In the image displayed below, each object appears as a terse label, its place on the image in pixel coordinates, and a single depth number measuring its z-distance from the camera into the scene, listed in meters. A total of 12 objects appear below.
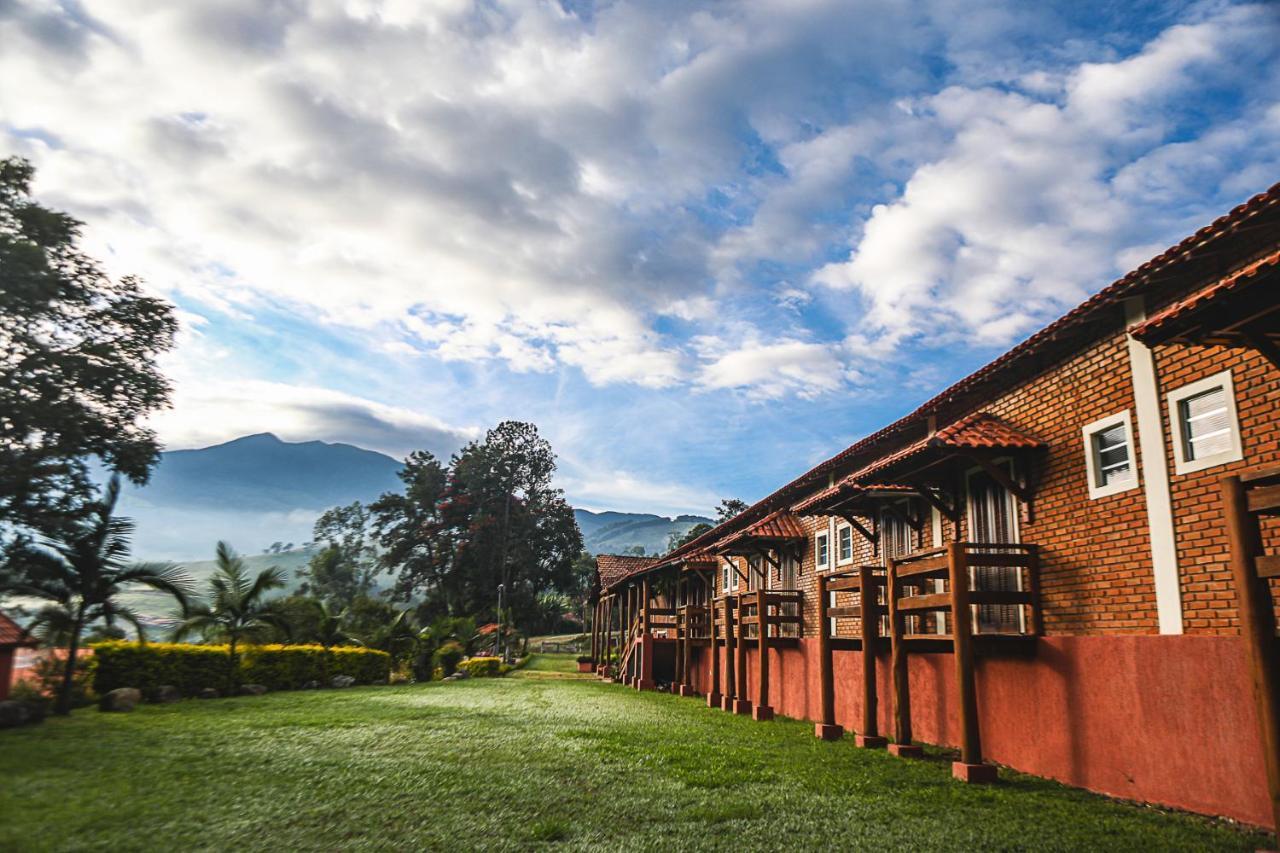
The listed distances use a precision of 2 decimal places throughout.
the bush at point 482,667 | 31.69
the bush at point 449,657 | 30.56
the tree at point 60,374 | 17.98
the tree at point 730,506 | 81.12
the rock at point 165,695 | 16.39
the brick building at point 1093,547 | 6.29
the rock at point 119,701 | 14.24
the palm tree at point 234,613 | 19.41
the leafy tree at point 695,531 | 67.31
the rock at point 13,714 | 11.04
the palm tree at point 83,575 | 14.23
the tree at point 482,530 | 56.69
